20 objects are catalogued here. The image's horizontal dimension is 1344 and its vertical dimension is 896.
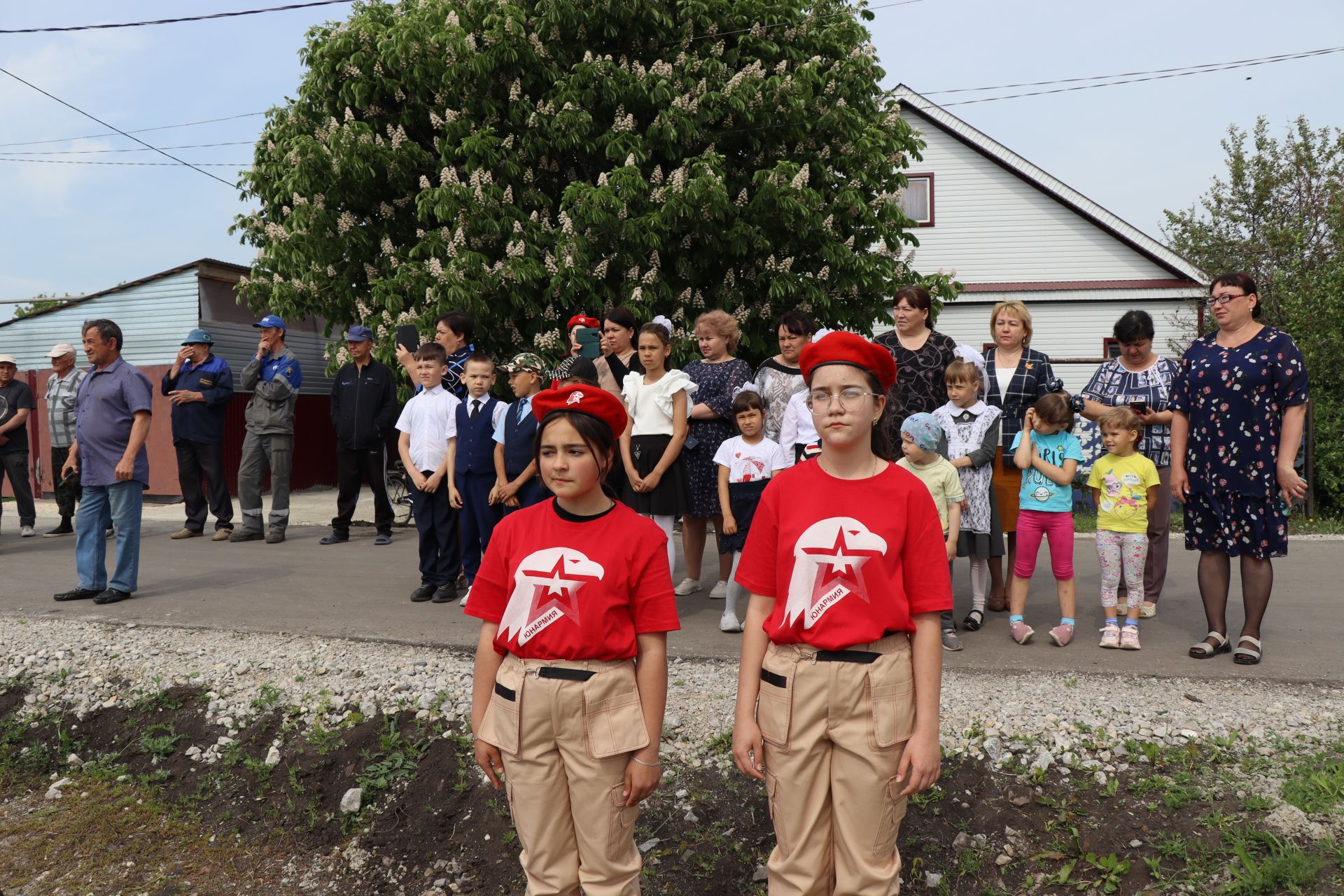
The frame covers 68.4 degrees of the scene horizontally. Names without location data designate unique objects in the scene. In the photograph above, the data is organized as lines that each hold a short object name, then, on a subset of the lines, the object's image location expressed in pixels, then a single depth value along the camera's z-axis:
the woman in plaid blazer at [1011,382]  6.28
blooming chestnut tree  11.46
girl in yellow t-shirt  5.73
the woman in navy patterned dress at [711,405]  6.63
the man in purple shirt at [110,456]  7.15
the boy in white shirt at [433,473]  7.26
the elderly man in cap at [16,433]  11.12
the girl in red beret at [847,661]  2.46
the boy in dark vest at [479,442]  6.75
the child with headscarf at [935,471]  5.43
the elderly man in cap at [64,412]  10.48
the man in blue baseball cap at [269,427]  10.52
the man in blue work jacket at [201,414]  10.66
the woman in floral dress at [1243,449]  5.12
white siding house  21.41
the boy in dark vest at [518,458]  6.43
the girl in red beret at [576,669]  2.63
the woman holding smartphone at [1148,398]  6.18
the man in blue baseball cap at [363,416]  10.19
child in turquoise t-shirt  5.77
